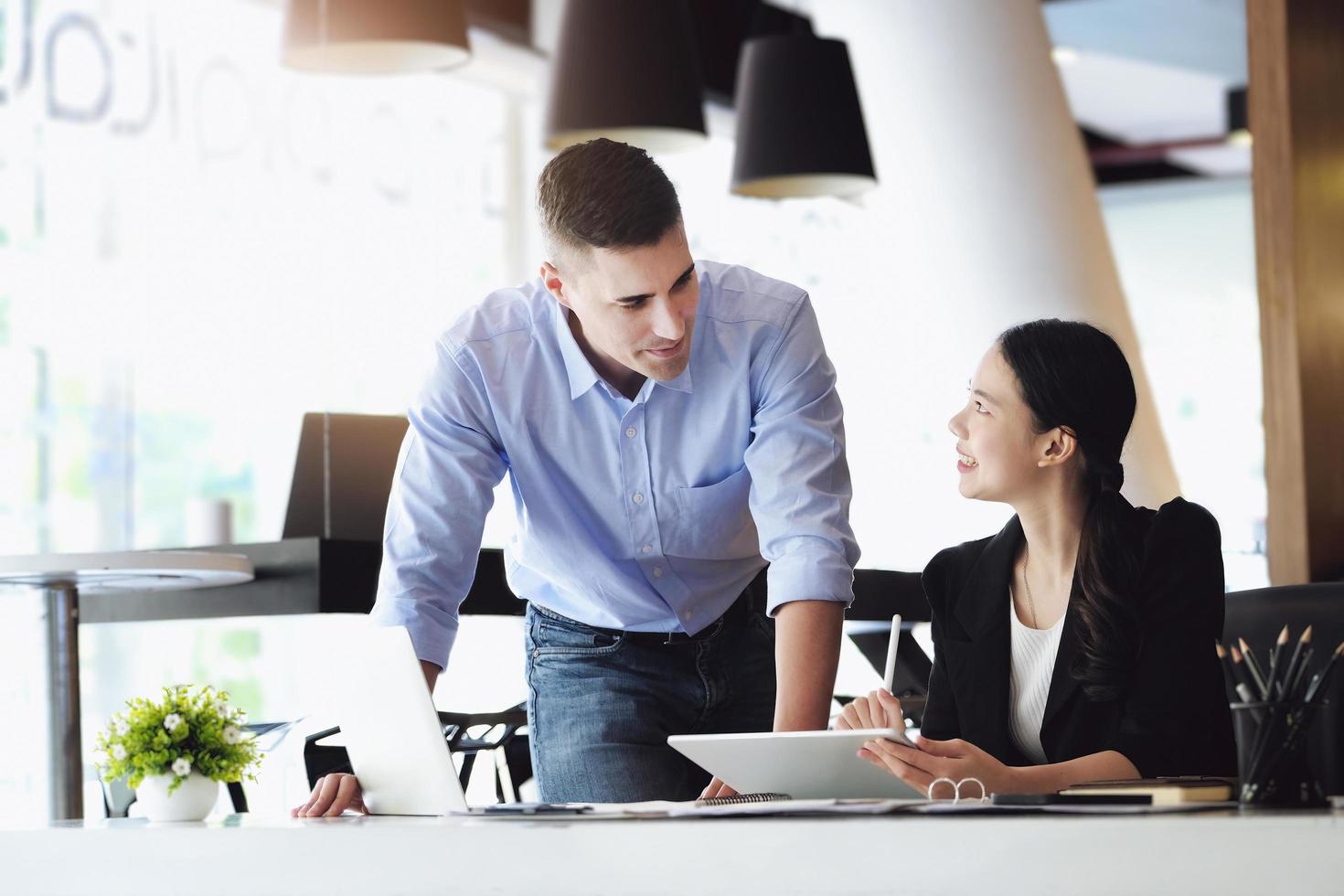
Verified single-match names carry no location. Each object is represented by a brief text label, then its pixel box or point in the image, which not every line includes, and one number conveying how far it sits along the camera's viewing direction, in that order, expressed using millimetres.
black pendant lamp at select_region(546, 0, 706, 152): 5007
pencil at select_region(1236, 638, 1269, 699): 2368
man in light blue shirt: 2989
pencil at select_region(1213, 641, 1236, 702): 2873
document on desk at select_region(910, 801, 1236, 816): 2270
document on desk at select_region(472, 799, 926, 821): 2322
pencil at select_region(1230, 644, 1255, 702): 2385
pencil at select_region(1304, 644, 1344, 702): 2364
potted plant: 2820
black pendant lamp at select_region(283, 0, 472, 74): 4454
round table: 3671
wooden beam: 4082
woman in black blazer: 2940
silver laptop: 2578
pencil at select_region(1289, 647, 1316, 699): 2359
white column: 7518
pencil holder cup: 2326
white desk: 2069
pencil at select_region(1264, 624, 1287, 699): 2363
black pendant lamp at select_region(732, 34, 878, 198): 5371
